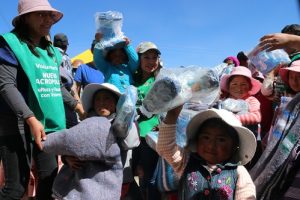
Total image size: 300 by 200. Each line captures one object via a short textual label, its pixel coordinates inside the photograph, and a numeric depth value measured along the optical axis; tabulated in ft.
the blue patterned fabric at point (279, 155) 6.03
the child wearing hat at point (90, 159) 7.39
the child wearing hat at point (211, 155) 6.29
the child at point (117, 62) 10.23
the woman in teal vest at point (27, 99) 7.25
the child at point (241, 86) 11.08
